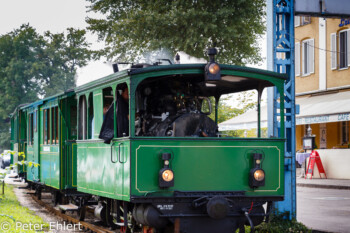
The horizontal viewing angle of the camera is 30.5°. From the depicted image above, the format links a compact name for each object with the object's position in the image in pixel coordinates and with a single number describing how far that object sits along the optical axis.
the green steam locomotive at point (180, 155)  8.98
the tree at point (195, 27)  24.75
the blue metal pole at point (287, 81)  12.02
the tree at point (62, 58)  64.19
